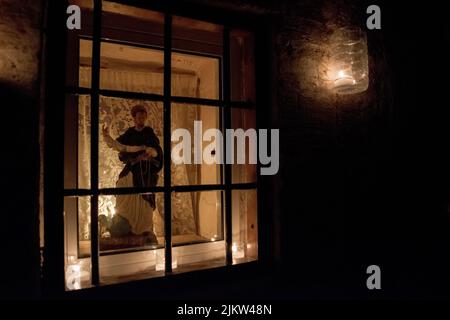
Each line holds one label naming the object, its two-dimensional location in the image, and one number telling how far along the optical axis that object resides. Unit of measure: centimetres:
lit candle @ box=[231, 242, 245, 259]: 275
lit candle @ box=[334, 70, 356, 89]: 272
